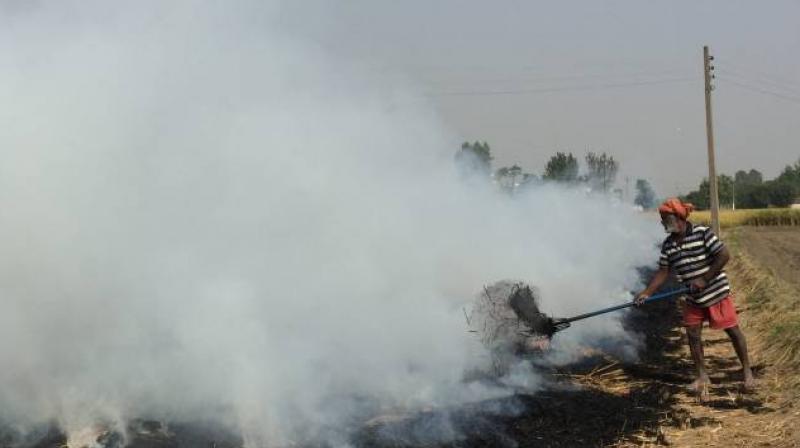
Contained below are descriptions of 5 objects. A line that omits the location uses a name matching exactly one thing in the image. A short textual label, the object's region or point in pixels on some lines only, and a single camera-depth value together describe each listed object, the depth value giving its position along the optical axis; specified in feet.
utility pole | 95.40
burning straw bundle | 25.05
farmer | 22.99
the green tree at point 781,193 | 329.52
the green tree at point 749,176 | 539.12
